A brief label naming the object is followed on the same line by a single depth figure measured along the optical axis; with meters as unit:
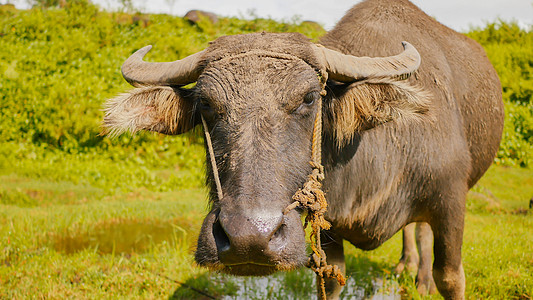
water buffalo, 1.82
